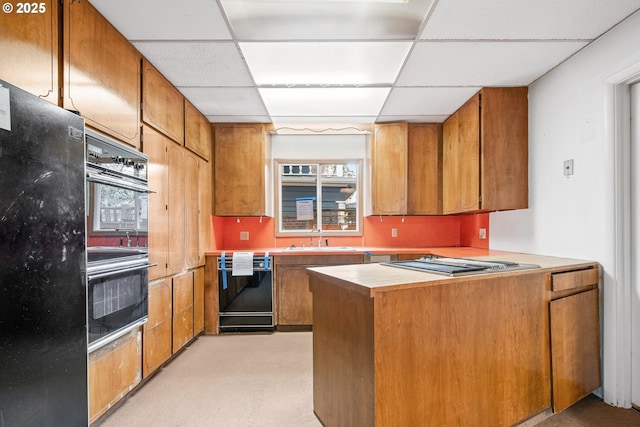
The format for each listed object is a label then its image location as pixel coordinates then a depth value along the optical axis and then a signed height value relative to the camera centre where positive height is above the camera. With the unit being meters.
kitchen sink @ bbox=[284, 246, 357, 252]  3.54 -0.41
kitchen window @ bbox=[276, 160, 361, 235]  4.20 +0.25
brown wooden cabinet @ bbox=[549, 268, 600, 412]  1.81 -0.76
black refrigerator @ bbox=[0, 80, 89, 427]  1.06 -0.18
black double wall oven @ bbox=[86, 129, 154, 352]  1.60 -0.13
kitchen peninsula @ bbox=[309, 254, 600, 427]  1.32 -0.63
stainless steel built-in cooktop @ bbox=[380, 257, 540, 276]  1.53 -0.29
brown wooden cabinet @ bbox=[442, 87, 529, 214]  2.82 +0.57
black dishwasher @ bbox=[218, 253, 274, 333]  3.41 -0.92
